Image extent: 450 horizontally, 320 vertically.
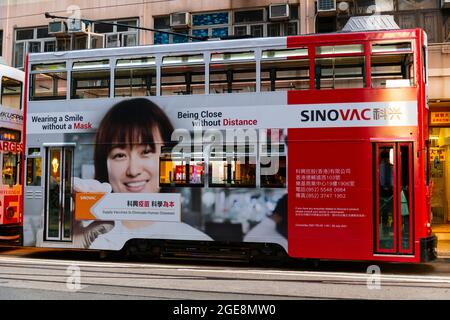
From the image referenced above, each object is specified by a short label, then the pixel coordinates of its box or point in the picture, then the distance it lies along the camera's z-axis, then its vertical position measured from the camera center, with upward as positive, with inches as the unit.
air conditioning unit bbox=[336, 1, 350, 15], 613.9 +223.3
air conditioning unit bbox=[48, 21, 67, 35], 707.4 +226.4
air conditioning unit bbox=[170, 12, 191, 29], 663.8 +223.8
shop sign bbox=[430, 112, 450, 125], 632.4 +84.9
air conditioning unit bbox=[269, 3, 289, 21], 631.2 +224.3
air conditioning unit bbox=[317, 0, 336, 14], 609.0 +223.3
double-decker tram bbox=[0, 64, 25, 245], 472.7 +27.6
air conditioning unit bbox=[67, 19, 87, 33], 698.1 +225.2
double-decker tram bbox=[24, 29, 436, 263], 342.6 +26.5
